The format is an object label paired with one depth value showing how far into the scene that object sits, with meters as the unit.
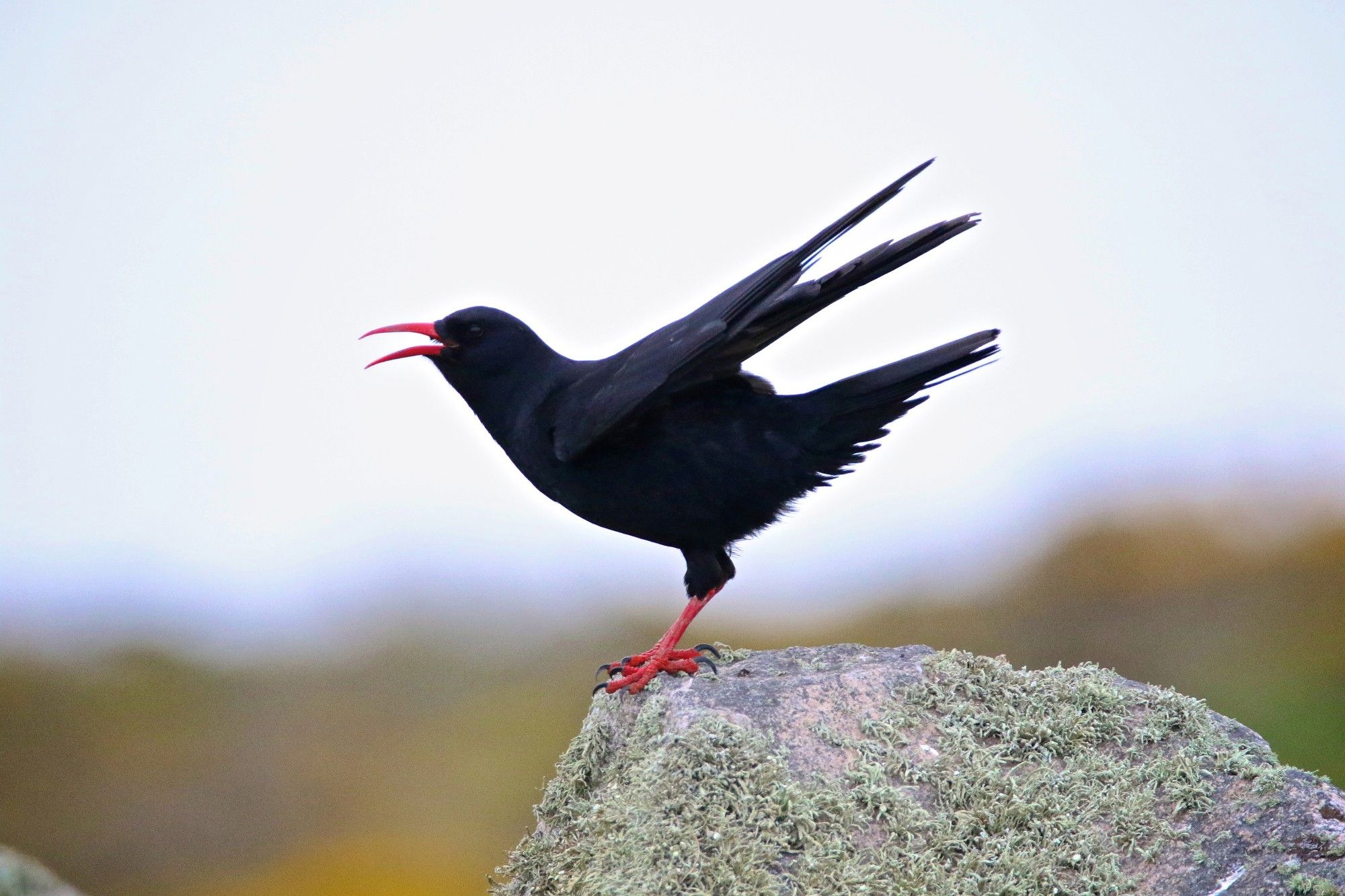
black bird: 8.89
